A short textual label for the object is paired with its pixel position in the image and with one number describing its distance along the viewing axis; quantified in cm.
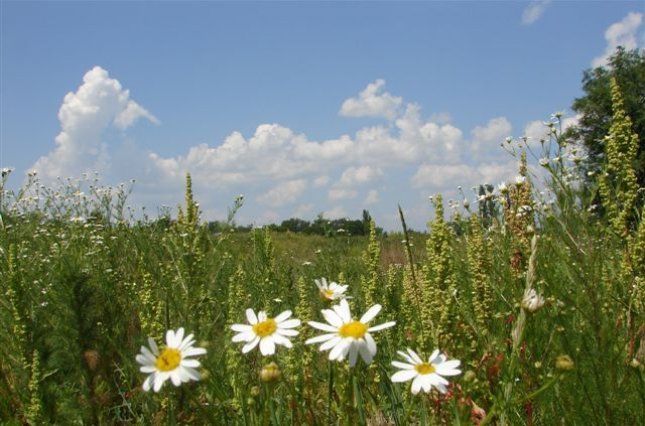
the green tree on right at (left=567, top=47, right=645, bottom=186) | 1731
